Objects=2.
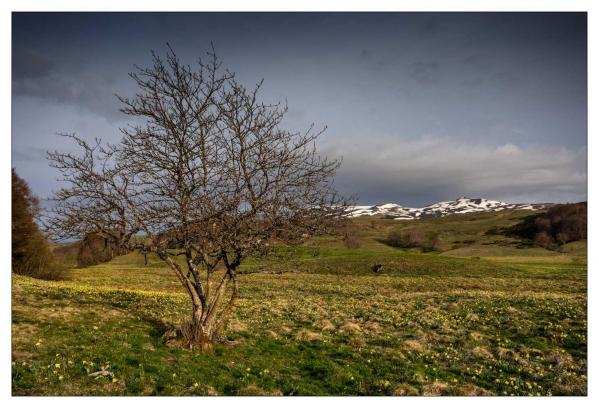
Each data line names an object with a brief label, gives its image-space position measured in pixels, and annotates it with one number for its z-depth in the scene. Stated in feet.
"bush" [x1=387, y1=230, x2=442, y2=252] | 409.69
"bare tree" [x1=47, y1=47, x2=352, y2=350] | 40.50
